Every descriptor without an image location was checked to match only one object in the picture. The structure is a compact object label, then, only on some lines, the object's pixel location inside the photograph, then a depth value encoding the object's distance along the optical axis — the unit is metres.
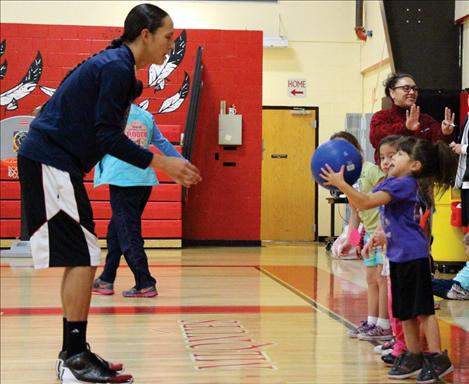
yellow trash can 11.92
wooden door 19.84
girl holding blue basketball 5.35
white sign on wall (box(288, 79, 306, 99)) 19.54
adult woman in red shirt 7.18
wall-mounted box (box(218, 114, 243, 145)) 17.13
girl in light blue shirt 8.66
